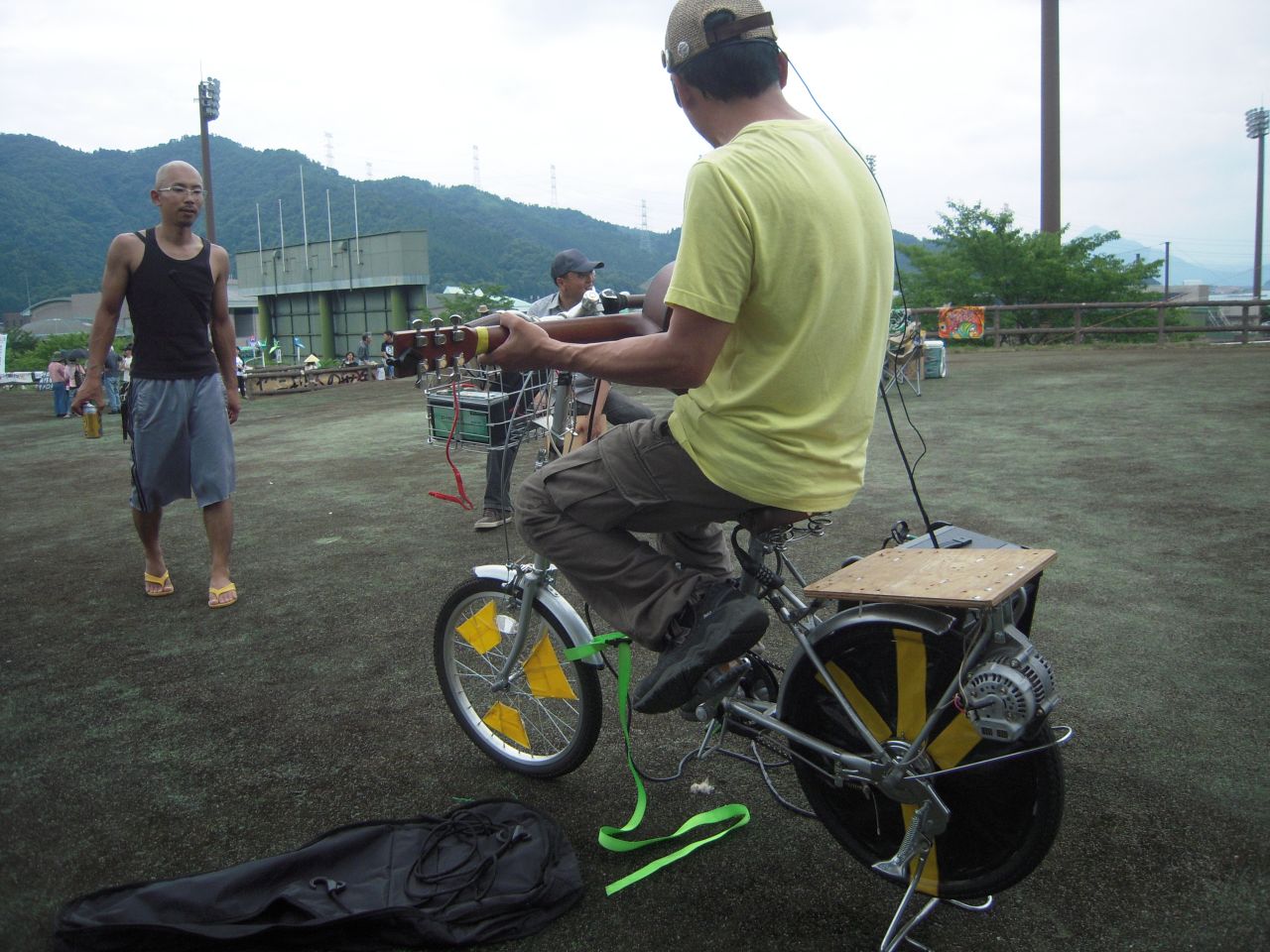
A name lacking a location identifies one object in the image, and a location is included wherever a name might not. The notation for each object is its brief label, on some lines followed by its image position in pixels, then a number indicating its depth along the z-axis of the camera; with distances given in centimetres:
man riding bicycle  206
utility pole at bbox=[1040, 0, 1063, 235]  3120
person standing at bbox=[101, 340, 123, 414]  1902
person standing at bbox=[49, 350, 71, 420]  1681
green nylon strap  277
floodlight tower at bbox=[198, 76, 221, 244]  3715
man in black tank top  492
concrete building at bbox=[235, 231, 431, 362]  5566
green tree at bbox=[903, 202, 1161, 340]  2977
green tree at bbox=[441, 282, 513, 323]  5456
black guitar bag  234
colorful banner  2477
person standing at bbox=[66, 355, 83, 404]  1840
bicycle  208
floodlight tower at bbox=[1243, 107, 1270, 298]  5866
